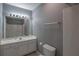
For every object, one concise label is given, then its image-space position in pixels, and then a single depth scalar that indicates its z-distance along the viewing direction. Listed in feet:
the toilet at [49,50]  5.16
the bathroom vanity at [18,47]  5.55
